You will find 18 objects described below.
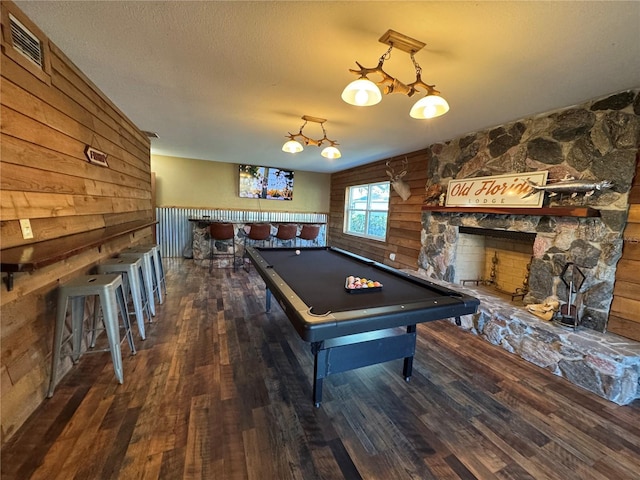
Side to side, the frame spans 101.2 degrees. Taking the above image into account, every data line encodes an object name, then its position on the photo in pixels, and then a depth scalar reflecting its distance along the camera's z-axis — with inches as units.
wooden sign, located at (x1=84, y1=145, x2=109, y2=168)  89.7
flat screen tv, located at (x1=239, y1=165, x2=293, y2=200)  267.4
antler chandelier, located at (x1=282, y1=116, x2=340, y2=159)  117.8
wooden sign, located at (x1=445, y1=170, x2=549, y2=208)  108.3
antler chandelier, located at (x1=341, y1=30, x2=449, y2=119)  61.7
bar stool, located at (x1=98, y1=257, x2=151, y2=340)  93.2
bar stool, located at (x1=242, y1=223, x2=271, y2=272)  202.2
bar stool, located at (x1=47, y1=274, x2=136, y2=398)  67.9
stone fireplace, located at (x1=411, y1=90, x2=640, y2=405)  82.0
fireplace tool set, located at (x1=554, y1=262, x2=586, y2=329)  94.1
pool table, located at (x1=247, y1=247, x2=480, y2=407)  57.9
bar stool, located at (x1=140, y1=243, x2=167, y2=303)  134.0
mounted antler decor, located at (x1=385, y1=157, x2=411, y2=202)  181.9
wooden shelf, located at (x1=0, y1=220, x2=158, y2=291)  47.5
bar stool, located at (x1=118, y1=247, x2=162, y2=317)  111.1
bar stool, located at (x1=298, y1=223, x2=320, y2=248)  224.1
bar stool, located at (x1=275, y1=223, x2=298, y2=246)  214.5
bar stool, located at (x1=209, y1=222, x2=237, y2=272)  192.7
